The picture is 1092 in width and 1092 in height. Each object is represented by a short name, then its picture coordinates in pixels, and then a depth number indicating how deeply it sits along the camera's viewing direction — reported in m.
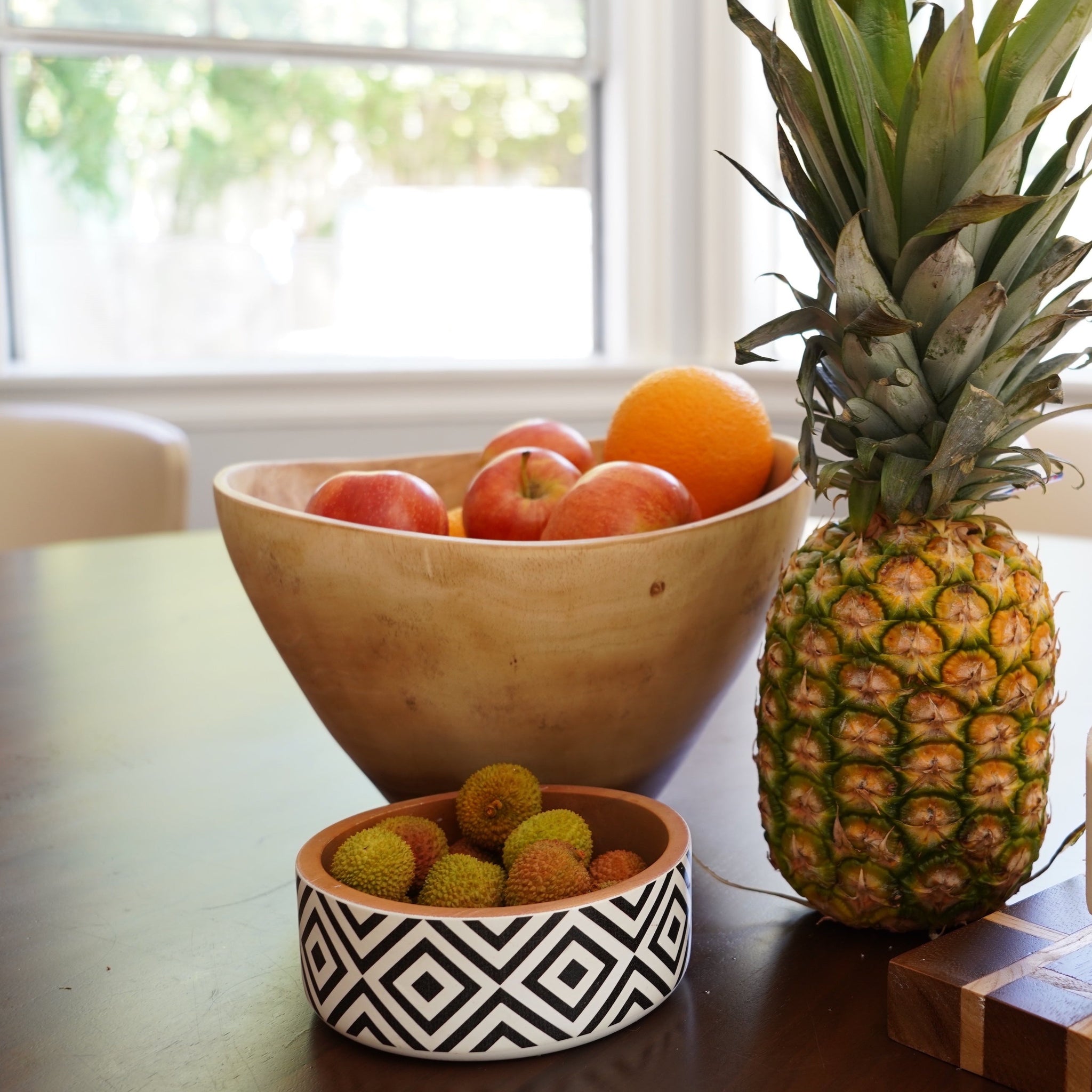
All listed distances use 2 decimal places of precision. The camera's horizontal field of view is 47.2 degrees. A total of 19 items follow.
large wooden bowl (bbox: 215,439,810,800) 0.61
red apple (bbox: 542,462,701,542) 0.68
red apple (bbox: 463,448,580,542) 0.74
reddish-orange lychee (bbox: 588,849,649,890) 0.51
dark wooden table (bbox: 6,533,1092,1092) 0.48
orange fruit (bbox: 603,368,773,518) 0.81
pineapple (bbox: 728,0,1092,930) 0.53
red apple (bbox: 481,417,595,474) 0.90
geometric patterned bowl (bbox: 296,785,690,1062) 0.47
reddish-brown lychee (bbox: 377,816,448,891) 0.53
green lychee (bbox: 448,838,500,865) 0.57
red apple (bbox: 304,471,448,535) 0.70
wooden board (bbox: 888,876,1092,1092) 0.45
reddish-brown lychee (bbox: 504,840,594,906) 0.49
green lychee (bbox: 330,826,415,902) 0.50
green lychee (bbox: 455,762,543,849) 0.56
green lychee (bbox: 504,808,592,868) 0.53
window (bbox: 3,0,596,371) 2.80
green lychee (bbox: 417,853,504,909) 0.49
